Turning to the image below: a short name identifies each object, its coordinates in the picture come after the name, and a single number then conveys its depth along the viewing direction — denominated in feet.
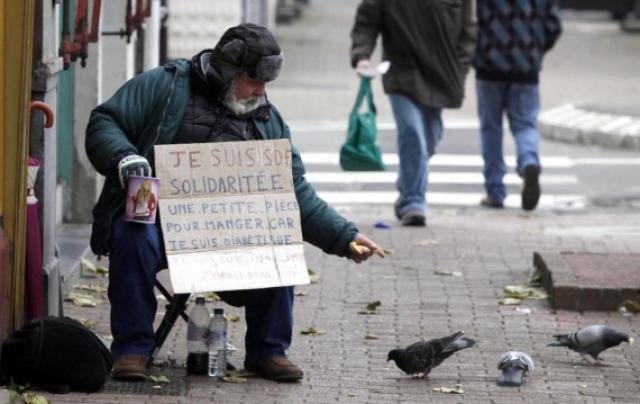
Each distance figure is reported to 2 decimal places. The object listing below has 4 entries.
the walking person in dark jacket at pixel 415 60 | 59.72
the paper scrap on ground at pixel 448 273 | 51.08
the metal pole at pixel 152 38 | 59.80
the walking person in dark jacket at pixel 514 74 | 64.95
